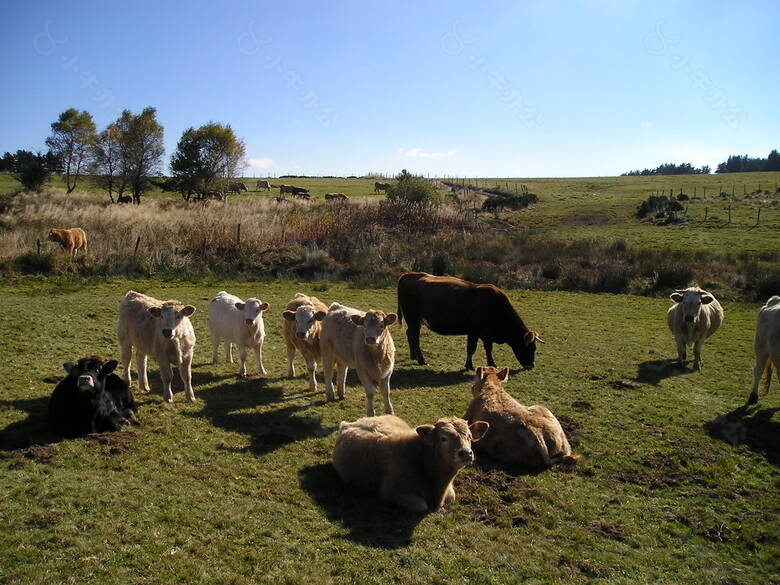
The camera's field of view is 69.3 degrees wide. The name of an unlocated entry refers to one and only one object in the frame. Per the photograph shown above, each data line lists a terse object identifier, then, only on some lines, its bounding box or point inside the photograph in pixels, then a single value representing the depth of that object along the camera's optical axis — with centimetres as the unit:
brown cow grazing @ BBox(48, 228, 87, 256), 2270
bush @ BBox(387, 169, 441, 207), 3934
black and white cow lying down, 723
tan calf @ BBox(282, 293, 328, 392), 986
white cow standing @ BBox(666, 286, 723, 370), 1306
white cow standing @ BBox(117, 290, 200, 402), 892
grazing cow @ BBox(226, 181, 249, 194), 5248
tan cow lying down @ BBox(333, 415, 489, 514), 621
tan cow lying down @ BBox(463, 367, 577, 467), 746
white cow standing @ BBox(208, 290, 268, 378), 1056
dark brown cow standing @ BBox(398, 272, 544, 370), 1268
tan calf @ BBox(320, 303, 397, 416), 879
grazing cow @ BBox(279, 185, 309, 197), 5286
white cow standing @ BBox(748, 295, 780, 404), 990
